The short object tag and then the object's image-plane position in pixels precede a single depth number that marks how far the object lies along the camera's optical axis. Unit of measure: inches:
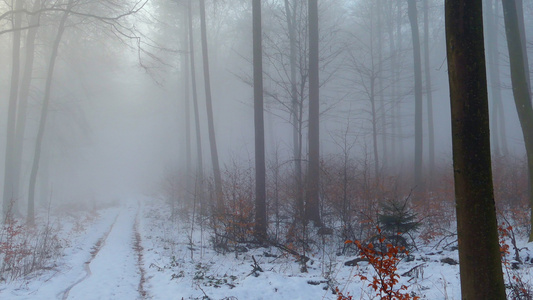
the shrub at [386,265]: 139.6
